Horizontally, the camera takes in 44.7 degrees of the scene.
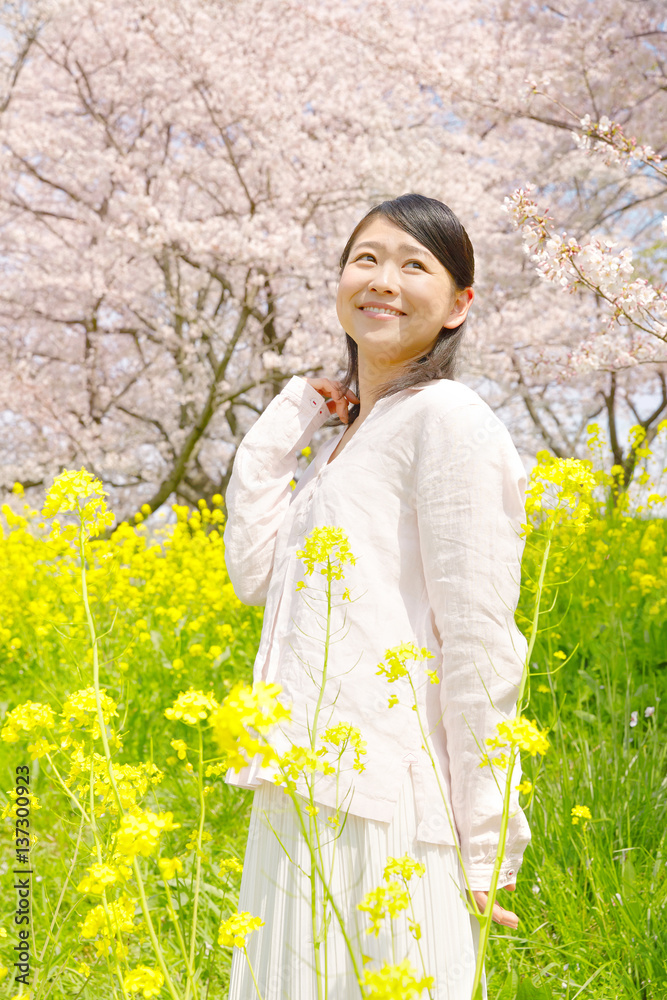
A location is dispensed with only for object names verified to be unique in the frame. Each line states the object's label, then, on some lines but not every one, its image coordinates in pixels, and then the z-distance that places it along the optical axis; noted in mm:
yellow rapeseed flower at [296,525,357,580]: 1171
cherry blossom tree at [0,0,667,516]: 8211
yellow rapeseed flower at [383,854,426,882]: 1033
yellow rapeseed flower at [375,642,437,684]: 1097
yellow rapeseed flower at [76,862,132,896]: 961
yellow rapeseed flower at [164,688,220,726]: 946
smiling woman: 1246
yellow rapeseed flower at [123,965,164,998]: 907
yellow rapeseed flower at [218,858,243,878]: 1377
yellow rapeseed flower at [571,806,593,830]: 1703
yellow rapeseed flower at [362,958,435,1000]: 799
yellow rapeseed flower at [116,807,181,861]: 873
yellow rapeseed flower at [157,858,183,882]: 846
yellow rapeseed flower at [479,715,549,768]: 916
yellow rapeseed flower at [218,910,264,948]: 1023
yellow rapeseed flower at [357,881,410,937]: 973
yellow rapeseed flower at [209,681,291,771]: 739
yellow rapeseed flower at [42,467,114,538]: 1262
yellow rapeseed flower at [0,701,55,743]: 1277
